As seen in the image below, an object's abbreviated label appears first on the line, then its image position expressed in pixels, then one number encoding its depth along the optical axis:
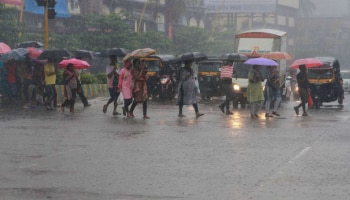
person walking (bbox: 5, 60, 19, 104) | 25.06
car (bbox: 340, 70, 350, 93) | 47.88
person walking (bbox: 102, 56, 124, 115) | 22.30
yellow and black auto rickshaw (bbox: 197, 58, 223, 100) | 32.84
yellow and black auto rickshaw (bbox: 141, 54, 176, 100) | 31.63
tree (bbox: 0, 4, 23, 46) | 41.38
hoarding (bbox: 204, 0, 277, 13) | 97.50
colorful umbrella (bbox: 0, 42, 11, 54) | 25.23
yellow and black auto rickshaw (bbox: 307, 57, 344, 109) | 29.25
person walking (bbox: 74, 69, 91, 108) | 23.63
